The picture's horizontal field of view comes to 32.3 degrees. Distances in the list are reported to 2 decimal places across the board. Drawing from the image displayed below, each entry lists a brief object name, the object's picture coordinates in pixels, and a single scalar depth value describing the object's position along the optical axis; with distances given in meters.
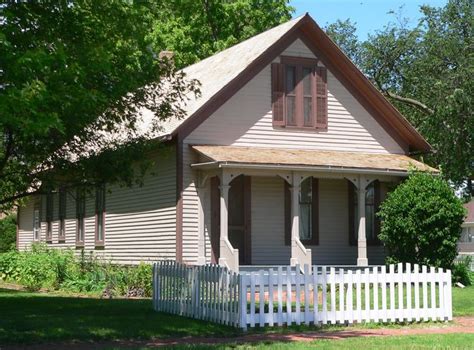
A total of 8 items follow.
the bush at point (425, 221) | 22.45
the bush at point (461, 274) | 23.69
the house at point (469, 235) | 76.00
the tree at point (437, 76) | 33.50
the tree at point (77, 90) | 11.56
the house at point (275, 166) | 22.69
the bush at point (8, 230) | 42.44
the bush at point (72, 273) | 22.52
